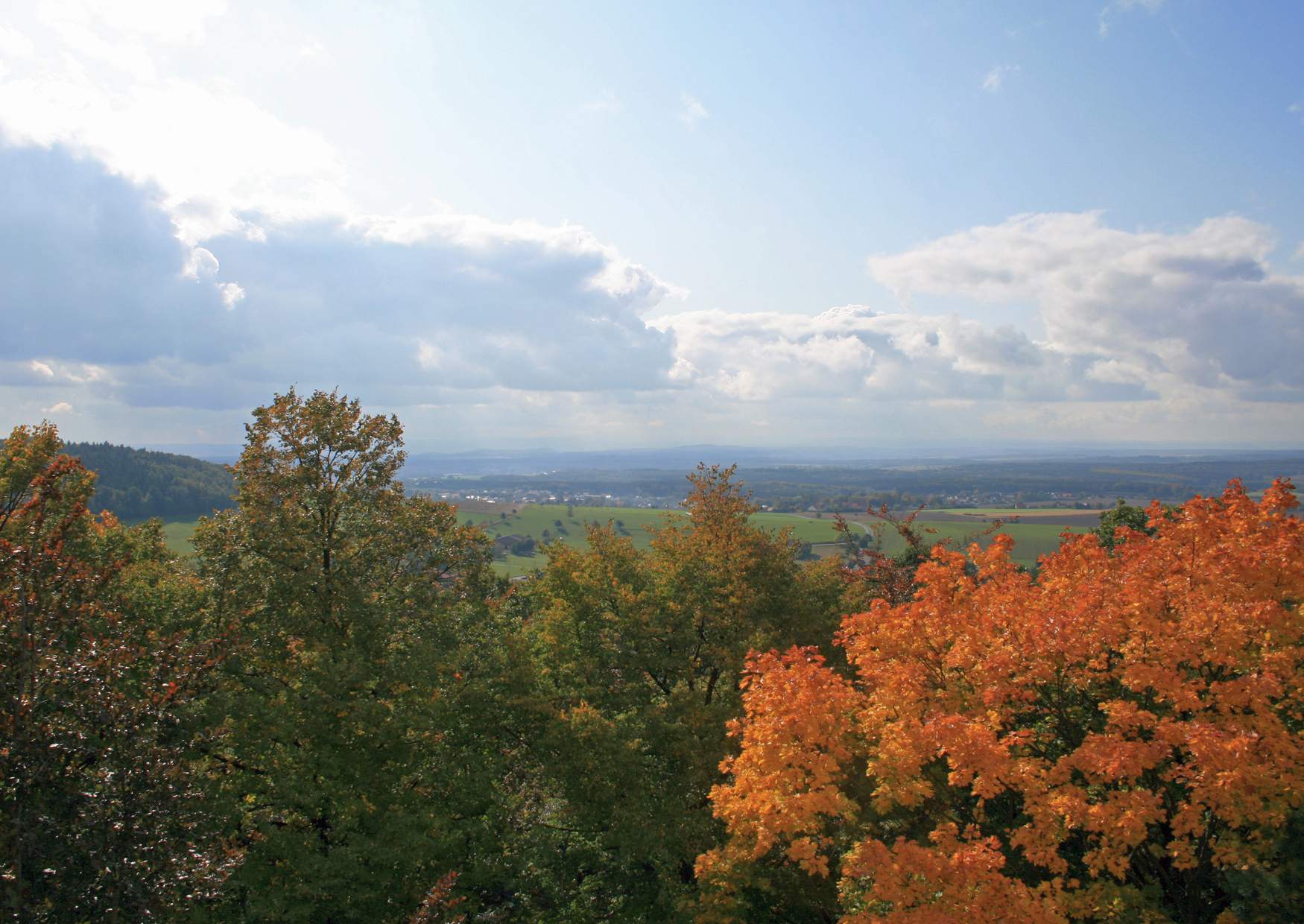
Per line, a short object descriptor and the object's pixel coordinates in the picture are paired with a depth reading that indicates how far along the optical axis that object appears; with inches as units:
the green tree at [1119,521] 1423.5
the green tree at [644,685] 692.7
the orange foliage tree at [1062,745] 410.9
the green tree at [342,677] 589.6
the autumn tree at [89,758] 363.3
